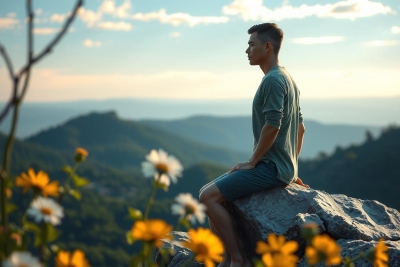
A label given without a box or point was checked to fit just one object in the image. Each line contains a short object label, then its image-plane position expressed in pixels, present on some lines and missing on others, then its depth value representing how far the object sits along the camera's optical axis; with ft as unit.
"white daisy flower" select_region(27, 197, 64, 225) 7.18
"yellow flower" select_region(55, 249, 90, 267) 6.32
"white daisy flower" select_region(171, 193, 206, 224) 8.09
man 18.35
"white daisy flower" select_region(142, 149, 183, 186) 8.52
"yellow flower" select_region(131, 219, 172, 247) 6.65
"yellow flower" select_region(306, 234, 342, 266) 6.50
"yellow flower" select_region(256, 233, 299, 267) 6.49
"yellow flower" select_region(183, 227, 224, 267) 6.86
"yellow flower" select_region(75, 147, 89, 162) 10.23
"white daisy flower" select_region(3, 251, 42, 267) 5.53
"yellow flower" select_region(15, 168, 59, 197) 7.38
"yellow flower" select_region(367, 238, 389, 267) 8.54
